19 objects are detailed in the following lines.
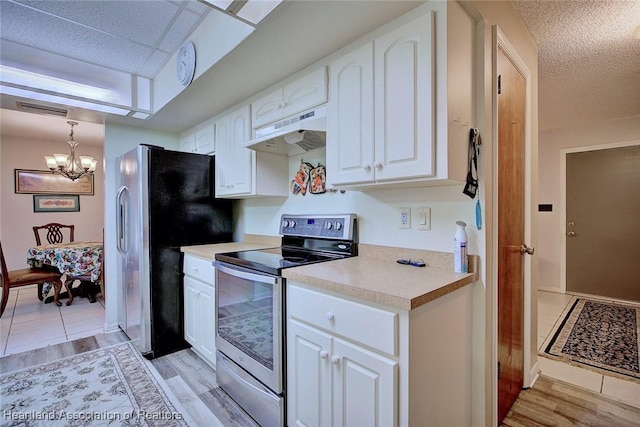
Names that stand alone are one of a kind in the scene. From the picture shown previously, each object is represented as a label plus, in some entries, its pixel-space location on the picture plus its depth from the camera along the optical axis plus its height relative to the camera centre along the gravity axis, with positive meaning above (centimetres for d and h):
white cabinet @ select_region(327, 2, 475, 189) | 130 +53
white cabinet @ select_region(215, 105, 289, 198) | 240 +38
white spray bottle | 144 -18
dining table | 371 -59
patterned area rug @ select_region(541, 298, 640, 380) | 229 -117
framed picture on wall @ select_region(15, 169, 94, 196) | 484 +50
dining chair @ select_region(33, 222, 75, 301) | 446 -32
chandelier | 405 +67
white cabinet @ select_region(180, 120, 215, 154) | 295 +77
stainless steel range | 158 -59
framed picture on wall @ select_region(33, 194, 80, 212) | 498 +17
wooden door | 165 -12
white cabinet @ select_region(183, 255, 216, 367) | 219 -74
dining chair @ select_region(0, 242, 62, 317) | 335 -78
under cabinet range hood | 183 +52
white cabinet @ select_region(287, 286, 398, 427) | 114 -67
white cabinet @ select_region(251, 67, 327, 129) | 182 +76
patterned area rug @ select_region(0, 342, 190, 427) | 173 -119
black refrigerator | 243 -17
